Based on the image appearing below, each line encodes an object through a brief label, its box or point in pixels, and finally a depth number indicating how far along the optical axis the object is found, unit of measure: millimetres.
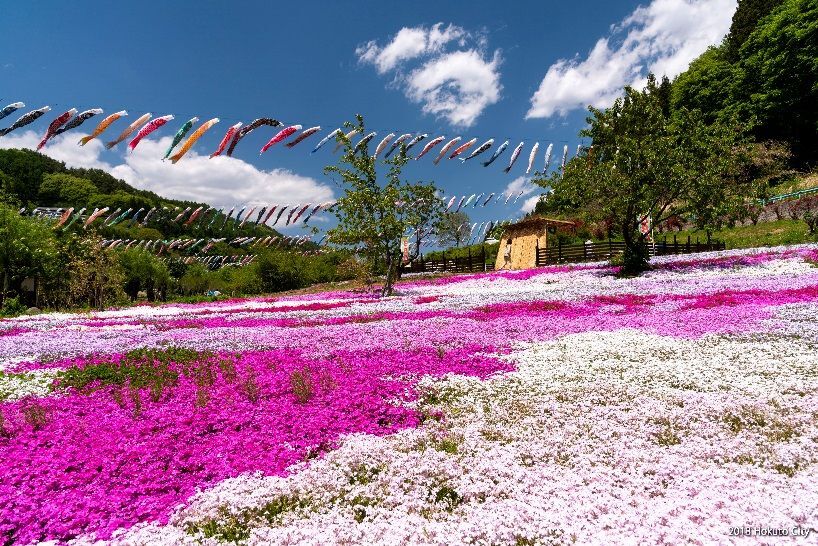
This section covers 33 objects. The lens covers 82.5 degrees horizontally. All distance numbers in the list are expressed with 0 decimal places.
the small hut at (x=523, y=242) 53009
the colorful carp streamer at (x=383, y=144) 33125
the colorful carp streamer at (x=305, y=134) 27578
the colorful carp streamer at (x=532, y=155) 35219
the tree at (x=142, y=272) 62100
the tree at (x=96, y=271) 32812
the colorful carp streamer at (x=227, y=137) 24859
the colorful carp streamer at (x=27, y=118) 22344
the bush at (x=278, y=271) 60375
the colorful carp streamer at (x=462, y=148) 32922
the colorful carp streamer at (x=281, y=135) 26703
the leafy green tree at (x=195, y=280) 78388
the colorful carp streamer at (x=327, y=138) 31080
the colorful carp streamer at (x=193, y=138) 23641
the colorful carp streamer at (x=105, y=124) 22953
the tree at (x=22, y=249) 41844
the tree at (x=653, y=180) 32625
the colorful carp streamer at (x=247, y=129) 25062
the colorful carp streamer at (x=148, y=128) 22950
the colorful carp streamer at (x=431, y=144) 32812
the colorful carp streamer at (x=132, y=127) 22828
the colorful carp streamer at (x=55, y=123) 22312
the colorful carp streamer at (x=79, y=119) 22531
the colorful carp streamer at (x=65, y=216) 43738
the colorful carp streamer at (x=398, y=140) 32438
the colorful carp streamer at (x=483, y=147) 32475
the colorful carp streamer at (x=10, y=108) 22438
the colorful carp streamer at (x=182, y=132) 23852
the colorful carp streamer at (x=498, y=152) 33856
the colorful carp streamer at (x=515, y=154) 35303
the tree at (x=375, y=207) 33812
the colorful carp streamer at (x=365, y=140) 33647
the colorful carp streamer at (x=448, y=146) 32734
